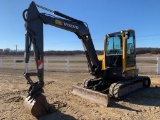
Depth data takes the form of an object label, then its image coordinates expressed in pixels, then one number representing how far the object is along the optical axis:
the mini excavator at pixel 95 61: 3.50
